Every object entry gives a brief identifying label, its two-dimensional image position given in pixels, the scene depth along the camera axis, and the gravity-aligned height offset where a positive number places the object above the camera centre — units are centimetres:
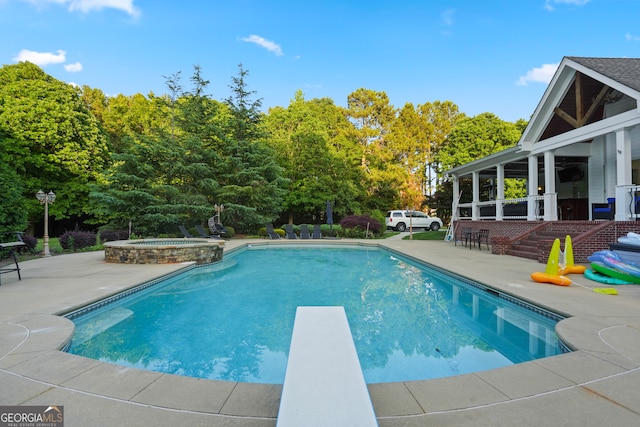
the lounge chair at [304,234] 1777 -96
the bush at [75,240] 1225 -89
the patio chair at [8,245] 586 -50
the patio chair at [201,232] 1630 -76
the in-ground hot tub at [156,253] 892 -103
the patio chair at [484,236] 1328 -87
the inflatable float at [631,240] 654 -51
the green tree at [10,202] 873 +48
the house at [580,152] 860 +236
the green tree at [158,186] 1702 +181
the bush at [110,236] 1465 -85
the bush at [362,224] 1892 -45
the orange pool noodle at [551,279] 586 -119
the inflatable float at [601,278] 602 -122
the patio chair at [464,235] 1340 -83
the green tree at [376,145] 2825 +668
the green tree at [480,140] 2539 +620
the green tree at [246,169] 1917 +300
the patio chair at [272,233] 1761 -90
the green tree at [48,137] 1892 +505
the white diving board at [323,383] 154 -95
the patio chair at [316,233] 1795 -93
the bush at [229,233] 1846 -93
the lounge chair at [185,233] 1534 -76
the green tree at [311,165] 2370 +406
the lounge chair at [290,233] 1825 -93
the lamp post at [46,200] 1078 +65
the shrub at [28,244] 1077 -90
